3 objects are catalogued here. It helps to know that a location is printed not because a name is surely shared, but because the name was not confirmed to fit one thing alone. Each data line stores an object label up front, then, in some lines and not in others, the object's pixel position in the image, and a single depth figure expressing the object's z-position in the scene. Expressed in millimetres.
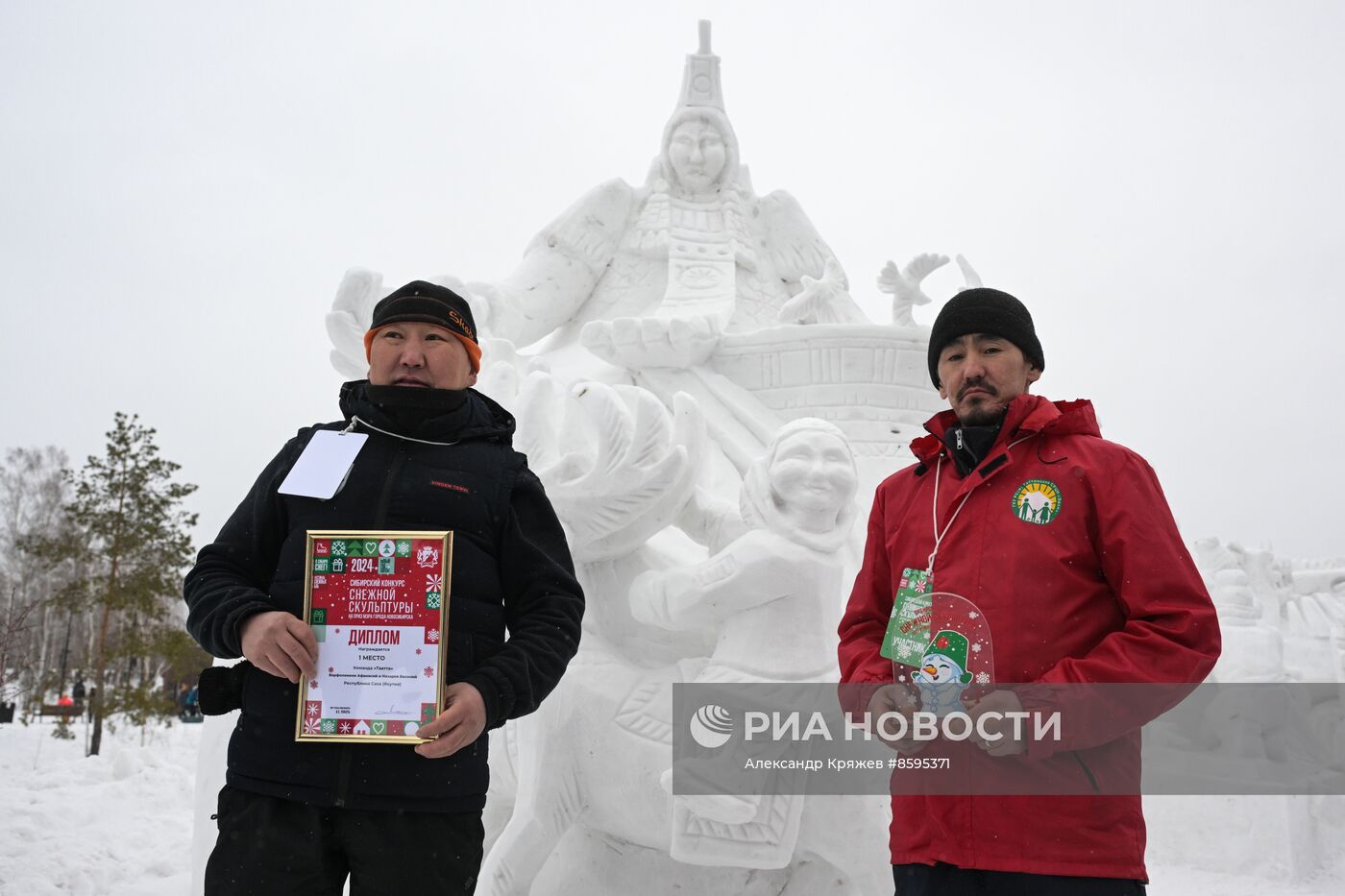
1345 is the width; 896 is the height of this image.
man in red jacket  1486
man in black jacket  1474
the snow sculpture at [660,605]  2555
